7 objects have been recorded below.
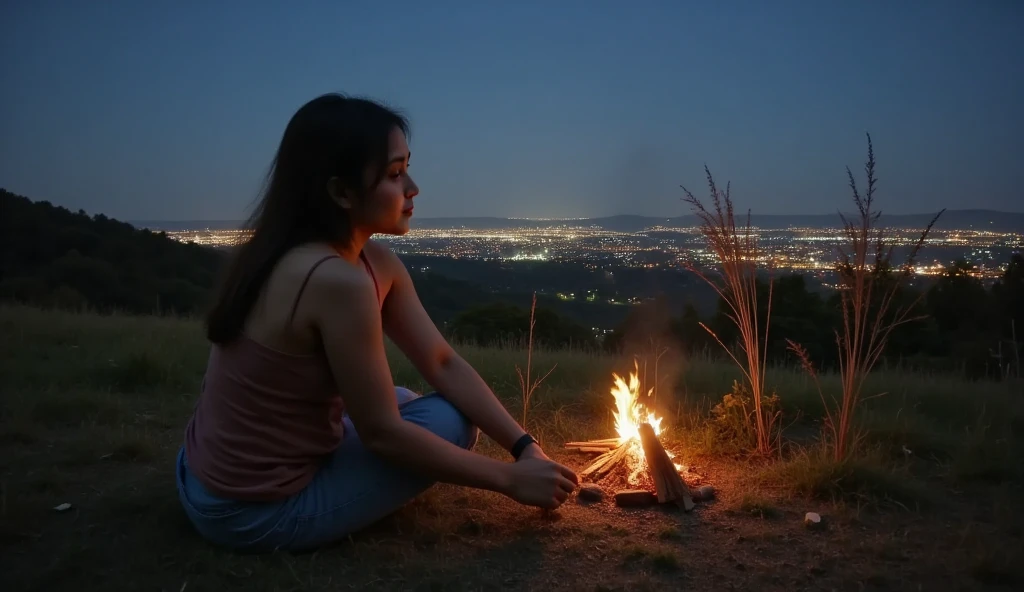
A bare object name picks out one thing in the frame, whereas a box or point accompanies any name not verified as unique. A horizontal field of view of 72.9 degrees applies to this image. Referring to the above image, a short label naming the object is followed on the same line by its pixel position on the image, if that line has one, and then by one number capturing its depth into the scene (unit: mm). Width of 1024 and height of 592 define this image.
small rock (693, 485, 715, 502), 2685
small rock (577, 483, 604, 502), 2707
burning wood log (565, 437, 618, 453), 3159
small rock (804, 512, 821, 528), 2428
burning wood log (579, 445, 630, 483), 2955
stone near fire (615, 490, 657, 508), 2654
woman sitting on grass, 1896
